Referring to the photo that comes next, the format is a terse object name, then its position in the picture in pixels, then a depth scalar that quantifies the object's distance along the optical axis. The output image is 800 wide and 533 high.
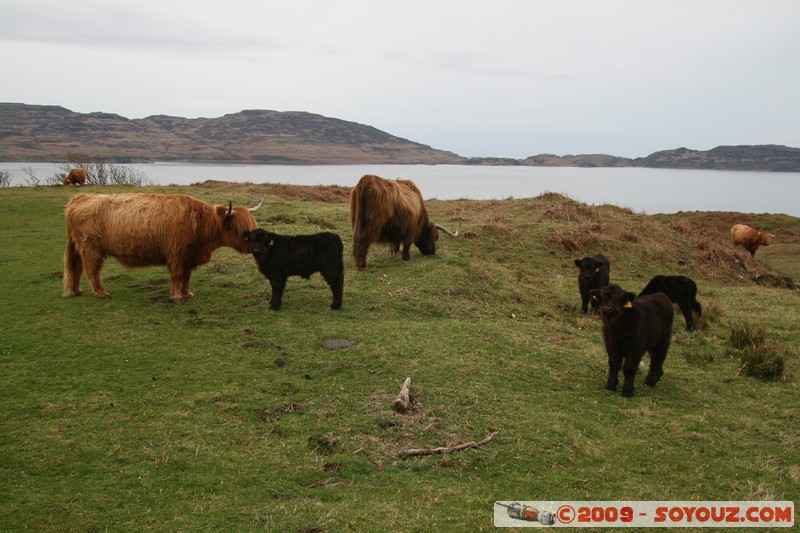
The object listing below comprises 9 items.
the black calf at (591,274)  10.17
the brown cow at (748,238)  24.36
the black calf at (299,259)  9.26
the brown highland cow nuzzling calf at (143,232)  9.30
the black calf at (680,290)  9.73
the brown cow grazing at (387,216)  11.60
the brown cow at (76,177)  26.42
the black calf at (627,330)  6.64
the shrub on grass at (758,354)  7.67
